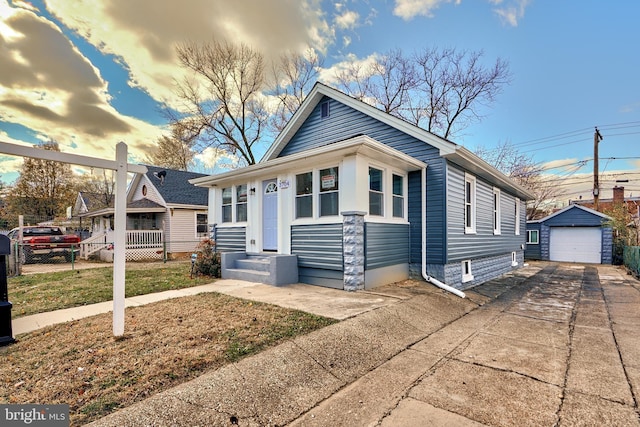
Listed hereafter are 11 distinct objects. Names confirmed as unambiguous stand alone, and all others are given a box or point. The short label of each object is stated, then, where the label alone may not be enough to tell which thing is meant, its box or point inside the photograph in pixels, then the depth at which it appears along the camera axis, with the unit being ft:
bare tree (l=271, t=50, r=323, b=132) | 68.44
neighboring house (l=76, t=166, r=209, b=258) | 52.95
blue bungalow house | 22.48
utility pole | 64.34
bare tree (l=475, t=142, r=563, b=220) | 80.33
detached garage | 57.11
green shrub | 30.07
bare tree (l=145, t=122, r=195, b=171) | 89.25
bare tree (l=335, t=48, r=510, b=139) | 66.08
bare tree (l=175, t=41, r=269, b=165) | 61.52
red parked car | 46.47
